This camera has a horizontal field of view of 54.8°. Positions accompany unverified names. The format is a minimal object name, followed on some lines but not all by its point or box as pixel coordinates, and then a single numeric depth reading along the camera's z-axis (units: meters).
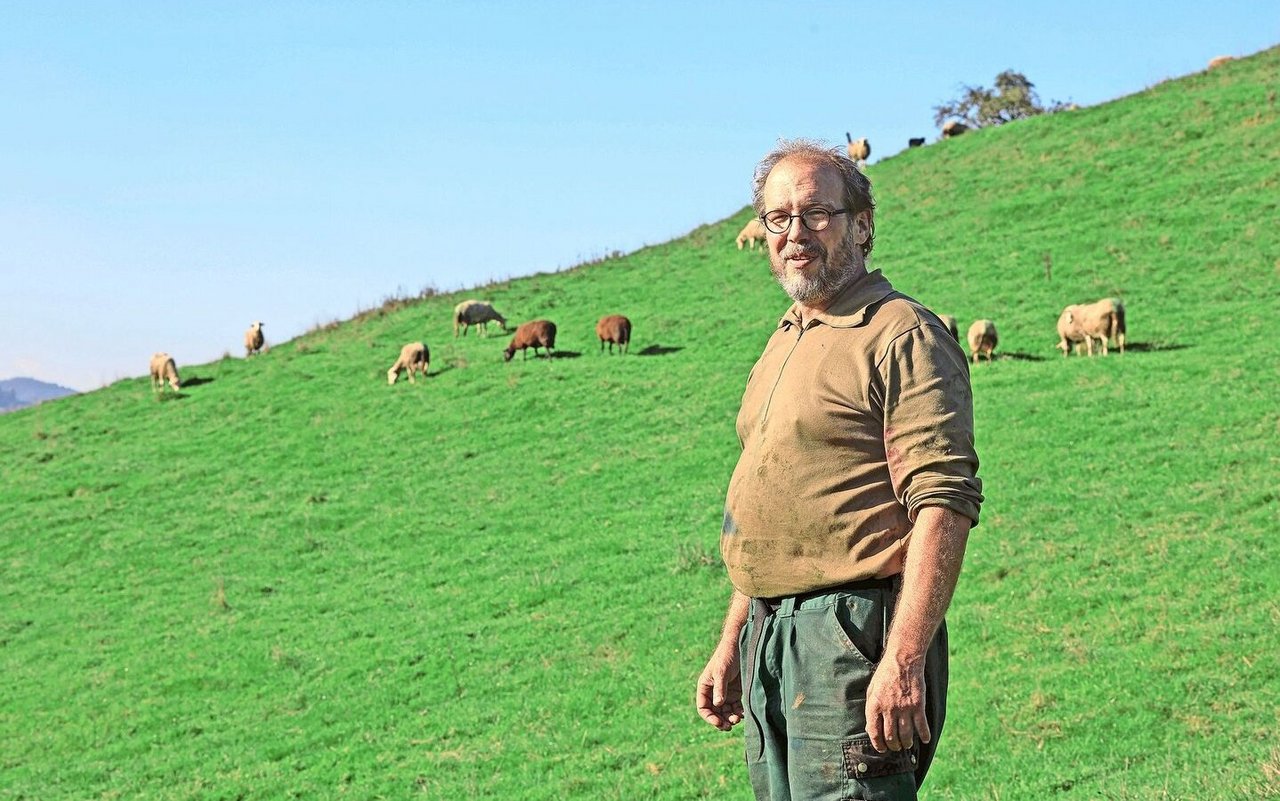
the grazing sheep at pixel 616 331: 34.66
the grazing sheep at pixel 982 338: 26.83
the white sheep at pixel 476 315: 40.06
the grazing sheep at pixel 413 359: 34.91
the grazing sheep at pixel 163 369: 40.06
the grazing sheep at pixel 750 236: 44.72
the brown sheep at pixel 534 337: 34.91
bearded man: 3.57
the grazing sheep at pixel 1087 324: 25.88
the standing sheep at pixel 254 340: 46.47
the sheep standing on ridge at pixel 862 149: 55.85
